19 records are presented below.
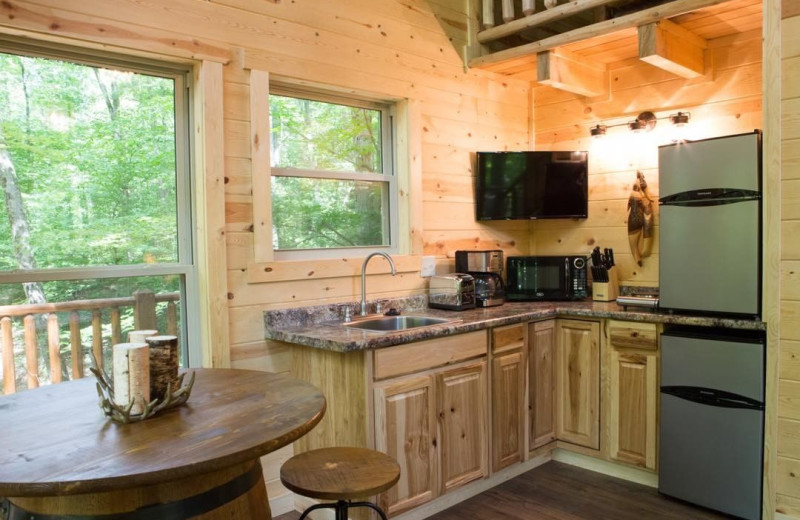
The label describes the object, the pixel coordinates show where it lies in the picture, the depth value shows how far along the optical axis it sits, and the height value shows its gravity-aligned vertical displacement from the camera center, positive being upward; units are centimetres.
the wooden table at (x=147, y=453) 121 -46
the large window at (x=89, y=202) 230 +17
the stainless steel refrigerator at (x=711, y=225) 272 +5
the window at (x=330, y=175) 305 +35
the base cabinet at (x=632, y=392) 311 -82
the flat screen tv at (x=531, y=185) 388 +34
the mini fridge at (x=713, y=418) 270 -86
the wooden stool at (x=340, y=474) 178 -73
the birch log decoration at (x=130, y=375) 155 -34
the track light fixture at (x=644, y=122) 366 +69
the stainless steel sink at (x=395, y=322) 308 -44
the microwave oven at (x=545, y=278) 374 -26
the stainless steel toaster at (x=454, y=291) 337 -30
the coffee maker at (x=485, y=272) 350 -20
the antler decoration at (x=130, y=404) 152 -42
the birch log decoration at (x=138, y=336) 170 -26
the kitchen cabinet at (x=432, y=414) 258 -80
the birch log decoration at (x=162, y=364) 164 -33
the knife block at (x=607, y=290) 369 -33
